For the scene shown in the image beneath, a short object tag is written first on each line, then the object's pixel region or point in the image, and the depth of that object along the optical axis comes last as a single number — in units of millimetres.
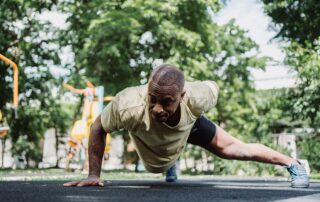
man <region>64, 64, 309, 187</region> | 2870
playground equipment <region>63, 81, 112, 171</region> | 9336
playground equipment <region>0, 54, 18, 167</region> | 5664
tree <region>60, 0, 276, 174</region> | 13750
